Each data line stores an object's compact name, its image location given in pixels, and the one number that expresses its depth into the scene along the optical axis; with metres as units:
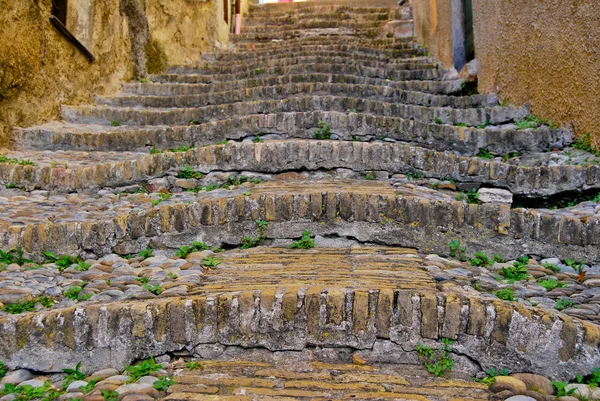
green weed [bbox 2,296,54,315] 2.76
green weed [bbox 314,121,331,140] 5.50
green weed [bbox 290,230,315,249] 3.57
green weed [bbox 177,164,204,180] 4.90
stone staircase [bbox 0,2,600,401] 2.41
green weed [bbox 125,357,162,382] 2.36
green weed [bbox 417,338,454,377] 2.37
